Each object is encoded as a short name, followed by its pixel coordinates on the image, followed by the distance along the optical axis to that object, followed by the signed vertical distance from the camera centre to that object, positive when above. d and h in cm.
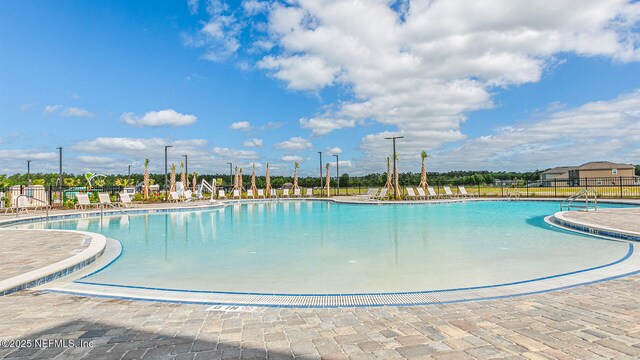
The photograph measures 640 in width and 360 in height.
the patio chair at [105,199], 1609 -48
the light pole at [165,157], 2324 +204
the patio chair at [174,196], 2231 -56
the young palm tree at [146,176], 2283 +78
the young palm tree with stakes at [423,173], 2344 +65
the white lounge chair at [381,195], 2320 -77
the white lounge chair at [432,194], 2263 -75
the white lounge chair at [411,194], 2242 -72
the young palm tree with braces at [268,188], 2947 -21
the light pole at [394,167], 2075 +101
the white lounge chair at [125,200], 1761 -59
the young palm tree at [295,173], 3038 +101
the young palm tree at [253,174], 2894 +98
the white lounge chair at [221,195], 2738 -67
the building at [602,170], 5356 +143
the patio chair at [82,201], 1623 -58
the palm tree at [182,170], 2612 +131
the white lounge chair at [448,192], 2330 -67
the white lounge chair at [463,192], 2314 -67
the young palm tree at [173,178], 2353 +64
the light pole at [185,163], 2764 +188
